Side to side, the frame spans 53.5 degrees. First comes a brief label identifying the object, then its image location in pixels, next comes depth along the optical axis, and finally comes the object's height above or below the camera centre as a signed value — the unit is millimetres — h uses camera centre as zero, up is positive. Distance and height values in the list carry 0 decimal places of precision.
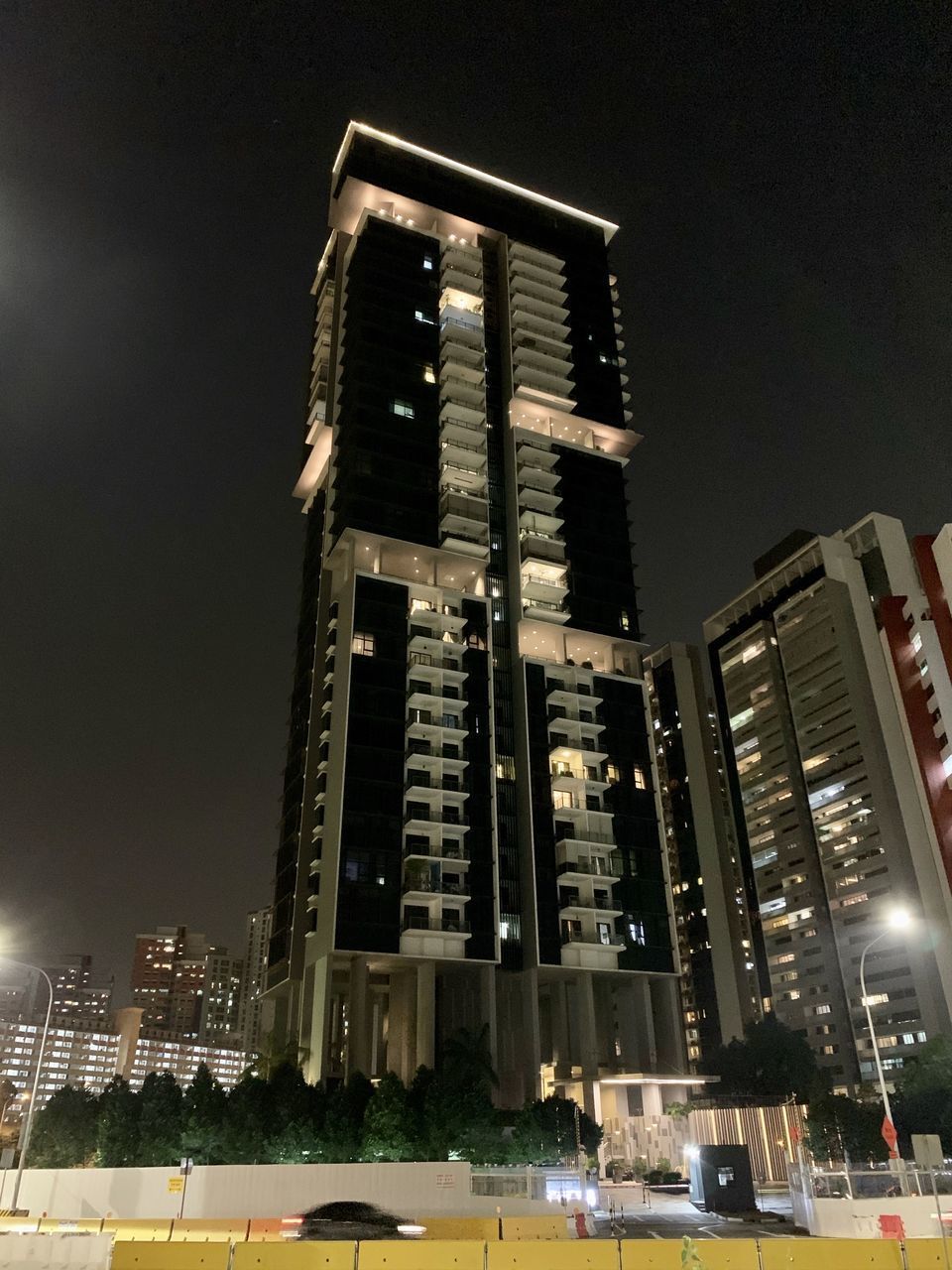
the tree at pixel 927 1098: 76812 +3641
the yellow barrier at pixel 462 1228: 26719 -1848
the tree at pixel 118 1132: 55078 +1616
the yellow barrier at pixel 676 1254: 17984 -1710
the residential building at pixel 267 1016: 87625 +12156
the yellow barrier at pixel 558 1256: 18188 -1706
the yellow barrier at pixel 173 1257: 18219 -1616
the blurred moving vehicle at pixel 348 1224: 29719 -1866
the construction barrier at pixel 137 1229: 30172 -1902
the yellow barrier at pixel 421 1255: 18141 -1647
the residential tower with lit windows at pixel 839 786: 126188 +49239
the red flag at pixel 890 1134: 31703 +452
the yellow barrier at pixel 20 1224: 30562 -1779
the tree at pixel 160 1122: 54688 +2101
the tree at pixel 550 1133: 60031 +1259
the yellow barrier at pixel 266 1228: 30762 -1993
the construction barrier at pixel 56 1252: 20406 -1682
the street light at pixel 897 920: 35225 +7759
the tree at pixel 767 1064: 97688 +8198
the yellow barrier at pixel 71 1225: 31641 -1857
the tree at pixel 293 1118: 55562 +2238
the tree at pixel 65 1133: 59781 +1771
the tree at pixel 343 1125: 56406 +1818
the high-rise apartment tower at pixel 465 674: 74875 +38788
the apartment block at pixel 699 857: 153125 +44584
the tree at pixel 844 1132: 69438 +1188
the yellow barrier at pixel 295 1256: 18094 -1625
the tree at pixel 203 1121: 55000 +2102
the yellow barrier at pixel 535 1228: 26578 -1798
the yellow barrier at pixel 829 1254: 18203 -1773
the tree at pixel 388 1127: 56438 +1648
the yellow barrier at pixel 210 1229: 29906 -1939
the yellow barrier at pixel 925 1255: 18403 -1839
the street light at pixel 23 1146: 35000 +640
